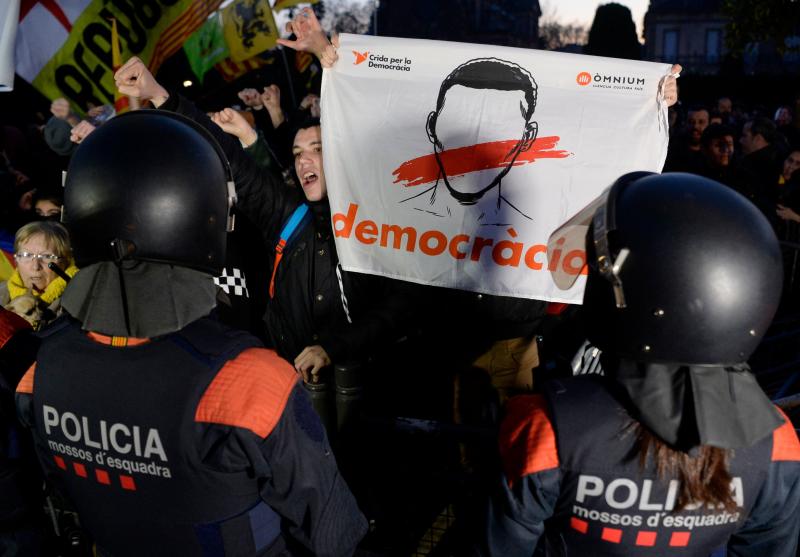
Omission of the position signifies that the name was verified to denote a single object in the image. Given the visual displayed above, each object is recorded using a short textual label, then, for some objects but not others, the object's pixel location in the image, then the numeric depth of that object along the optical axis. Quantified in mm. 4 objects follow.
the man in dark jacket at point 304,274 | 3053
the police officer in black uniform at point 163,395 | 1651
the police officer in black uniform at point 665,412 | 1558
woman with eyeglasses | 3869
